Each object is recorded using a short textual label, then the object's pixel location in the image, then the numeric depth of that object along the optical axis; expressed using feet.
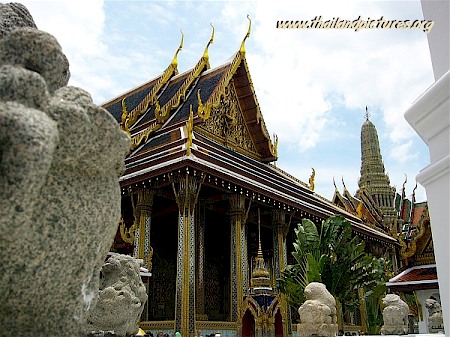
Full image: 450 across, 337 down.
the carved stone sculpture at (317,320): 22.82
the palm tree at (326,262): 39.04
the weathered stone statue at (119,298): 10.68
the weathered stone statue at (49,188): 4.50
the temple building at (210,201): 33.99
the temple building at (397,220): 50.34
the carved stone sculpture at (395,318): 30.91
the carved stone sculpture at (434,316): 42.69
